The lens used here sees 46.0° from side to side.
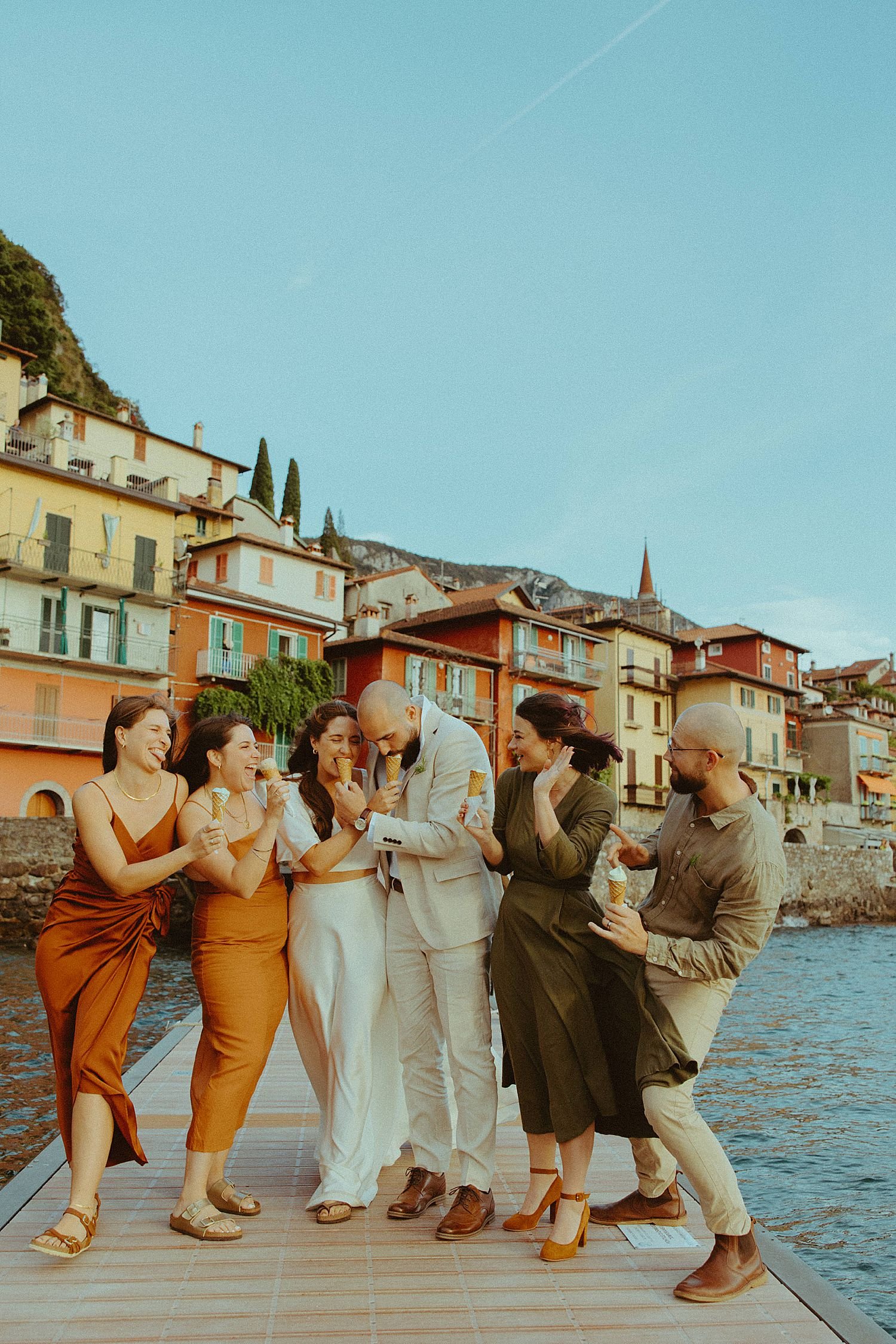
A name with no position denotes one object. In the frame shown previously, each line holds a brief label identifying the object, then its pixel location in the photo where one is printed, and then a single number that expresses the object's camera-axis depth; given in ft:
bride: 14.03
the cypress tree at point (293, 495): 220.64
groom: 13.73
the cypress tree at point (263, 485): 218.59
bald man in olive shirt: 11.50
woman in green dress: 12.63
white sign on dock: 12.81
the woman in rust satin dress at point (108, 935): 12.48
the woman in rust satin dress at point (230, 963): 13.19
